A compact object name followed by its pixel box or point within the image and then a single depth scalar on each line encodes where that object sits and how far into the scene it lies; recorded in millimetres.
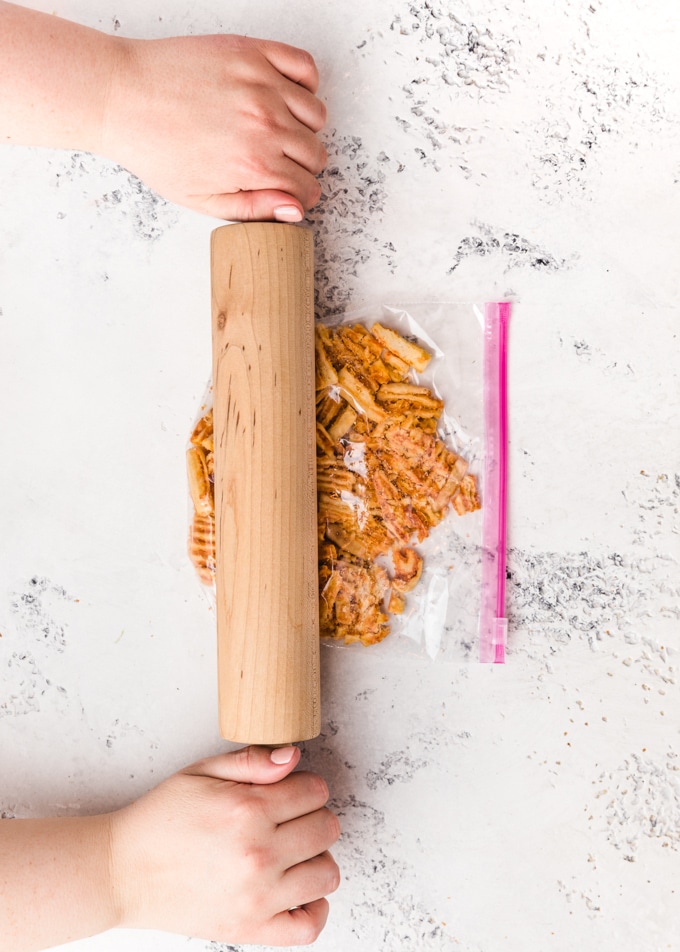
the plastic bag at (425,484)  883
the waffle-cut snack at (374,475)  881
